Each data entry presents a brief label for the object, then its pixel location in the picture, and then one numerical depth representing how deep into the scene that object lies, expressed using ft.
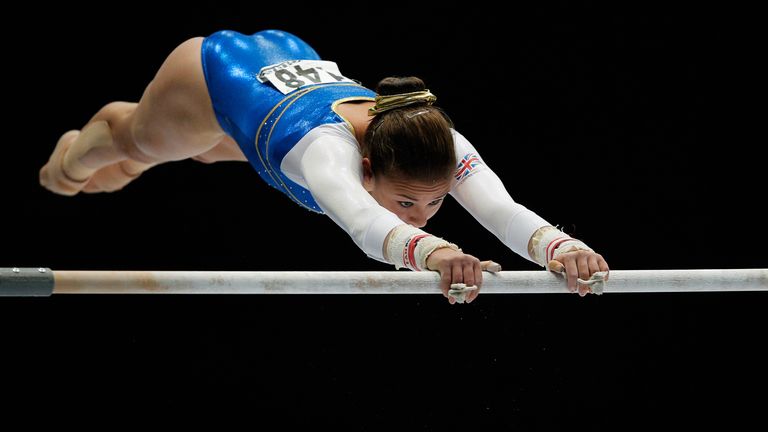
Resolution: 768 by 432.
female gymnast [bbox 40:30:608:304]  45.58
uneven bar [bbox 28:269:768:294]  45.30
